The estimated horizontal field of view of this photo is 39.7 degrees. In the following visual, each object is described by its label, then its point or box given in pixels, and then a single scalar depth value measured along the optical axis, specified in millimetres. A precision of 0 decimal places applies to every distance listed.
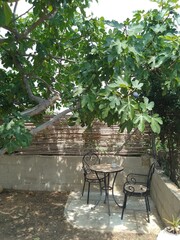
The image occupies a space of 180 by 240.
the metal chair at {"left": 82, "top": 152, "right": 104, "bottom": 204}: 4828
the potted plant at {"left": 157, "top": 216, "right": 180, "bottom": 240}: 2289
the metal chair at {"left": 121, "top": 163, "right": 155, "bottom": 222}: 3908
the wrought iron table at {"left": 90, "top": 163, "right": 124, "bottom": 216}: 4352
